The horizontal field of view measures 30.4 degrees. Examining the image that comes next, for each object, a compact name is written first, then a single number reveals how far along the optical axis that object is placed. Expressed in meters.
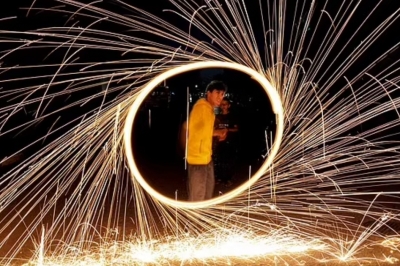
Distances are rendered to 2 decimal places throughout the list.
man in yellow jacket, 7.30
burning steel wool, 6.56
